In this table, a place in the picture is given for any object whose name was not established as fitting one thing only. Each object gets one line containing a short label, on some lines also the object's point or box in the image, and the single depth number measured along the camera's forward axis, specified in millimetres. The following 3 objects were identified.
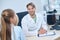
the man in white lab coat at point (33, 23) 2654
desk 2379
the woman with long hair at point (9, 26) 1911
